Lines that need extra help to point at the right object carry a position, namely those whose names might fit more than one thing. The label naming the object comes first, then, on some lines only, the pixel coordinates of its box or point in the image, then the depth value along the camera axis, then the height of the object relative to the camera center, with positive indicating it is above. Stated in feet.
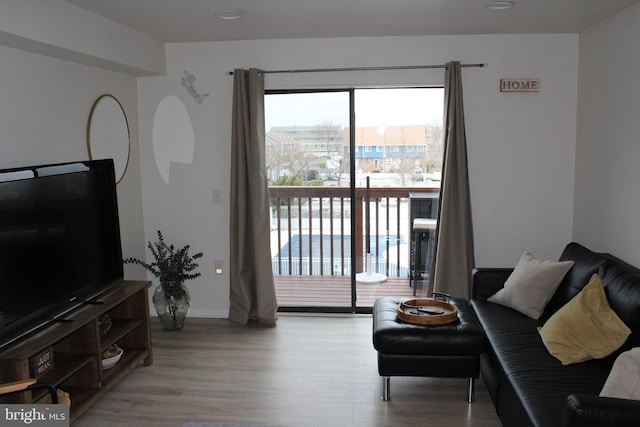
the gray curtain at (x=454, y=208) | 15.06 -1.39
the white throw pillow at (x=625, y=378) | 7.25 -2.96
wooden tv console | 9.02 -3.69
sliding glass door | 16.11 -0.76
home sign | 15.19 +1.97
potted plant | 15.35 -3.48
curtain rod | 15.29 +2.53
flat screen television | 9.23 -1.48
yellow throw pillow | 9.40 -3.01
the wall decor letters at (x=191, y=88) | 16.19 +2.14
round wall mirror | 13.71 +0.77
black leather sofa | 6.89 -3.51
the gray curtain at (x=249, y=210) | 15.60 -1.43
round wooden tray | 11.24 -3.23
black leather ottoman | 10.89 -3.76
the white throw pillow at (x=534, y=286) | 12.08 -2.84
